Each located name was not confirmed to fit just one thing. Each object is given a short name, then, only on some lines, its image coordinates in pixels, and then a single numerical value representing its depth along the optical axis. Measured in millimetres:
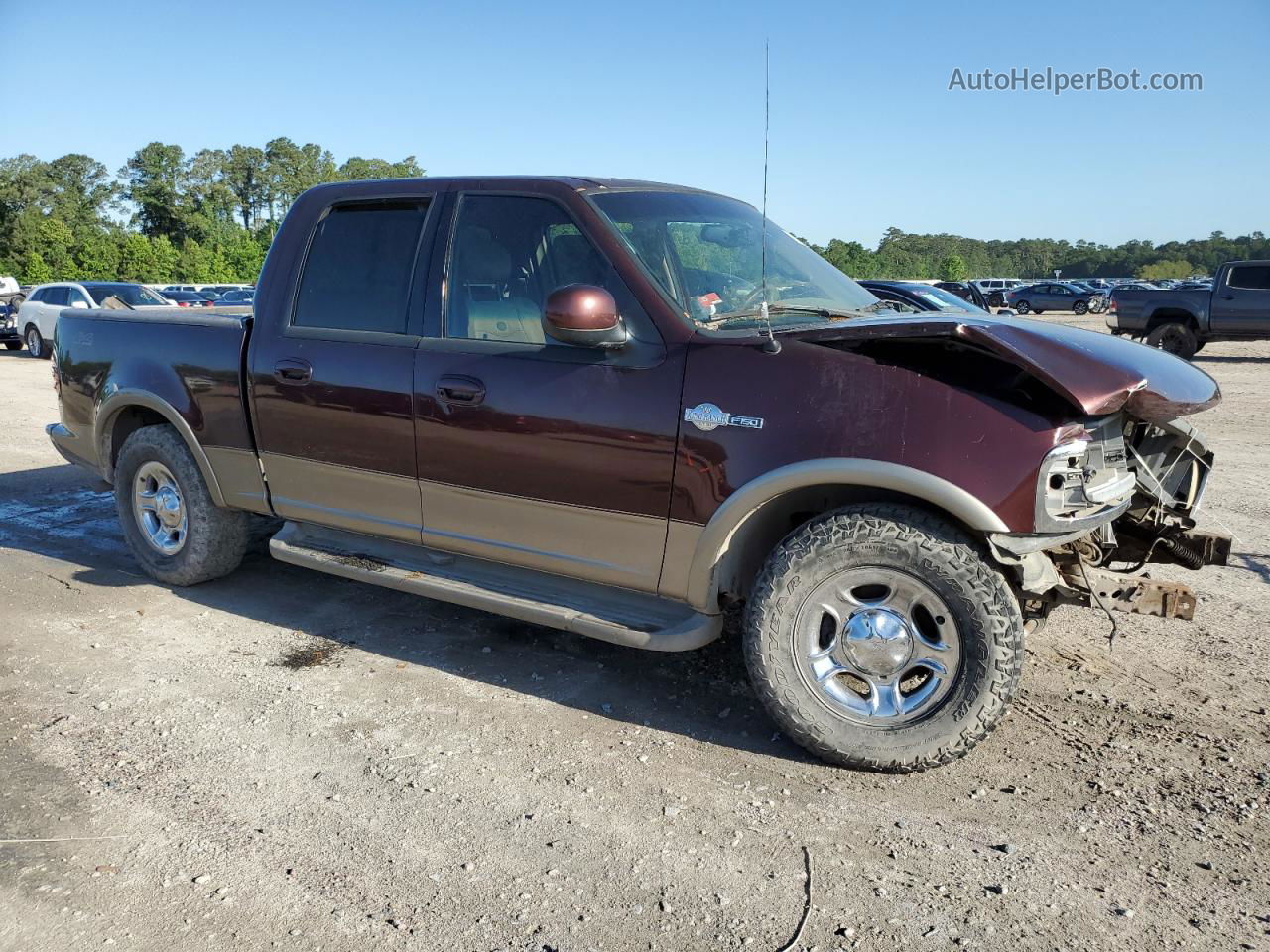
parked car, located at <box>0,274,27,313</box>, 24778
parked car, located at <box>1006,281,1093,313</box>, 46500
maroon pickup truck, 3236
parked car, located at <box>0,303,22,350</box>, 23453
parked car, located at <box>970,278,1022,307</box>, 45688
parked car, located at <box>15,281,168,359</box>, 20031
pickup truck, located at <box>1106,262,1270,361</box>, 18609
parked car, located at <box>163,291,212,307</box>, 26181
